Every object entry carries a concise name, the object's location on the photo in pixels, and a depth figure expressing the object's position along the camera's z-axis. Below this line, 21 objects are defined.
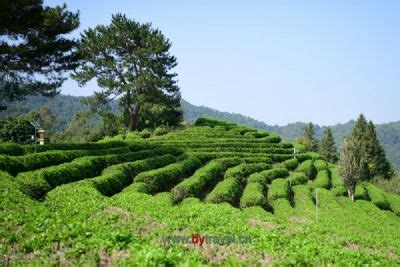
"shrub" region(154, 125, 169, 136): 55.97
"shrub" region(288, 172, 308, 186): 39.97
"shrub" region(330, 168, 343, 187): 42.88
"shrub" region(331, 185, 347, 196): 39.34
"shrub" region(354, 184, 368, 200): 41.44
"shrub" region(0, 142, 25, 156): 24.47
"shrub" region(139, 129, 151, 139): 54.85
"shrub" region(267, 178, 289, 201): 32.34
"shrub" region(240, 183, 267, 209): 29.03
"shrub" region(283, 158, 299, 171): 46.03
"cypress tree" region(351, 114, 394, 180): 76.50
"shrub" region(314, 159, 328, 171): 49.67
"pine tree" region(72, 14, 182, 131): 55.88
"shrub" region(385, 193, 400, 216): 41.32
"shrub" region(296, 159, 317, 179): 45.28
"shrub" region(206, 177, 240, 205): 28.59
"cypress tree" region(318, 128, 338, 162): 94.25
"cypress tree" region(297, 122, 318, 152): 97.04
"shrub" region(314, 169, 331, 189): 40.62
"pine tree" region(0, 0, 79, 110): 28.94
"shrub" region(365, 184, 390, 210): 39.59
